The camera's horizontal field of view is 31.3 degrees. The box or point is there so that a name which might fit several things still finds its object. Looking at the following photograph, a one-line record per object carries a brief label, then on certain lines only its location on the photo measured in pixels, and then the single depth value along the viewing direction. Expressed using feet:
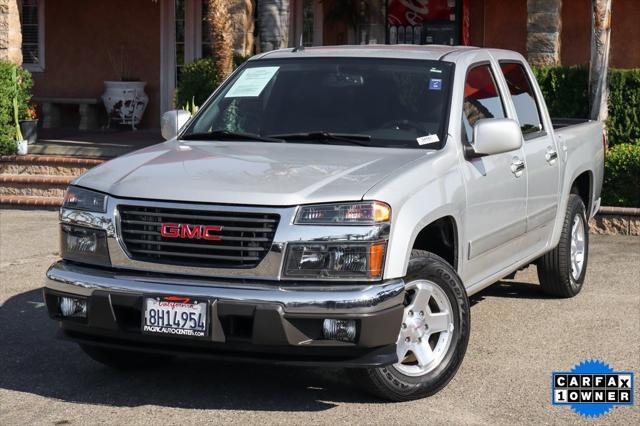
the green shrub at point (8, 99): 48.01
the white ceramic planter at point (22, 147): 48.47
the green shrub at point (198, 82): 50.01
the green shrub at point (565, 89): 42.96
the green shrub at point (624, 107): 42.19
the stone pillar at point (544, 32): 46.06
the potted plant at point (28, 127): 50.21
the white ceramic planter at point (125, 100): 61.62
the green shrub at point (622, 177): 39.11
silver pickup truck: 17.67
